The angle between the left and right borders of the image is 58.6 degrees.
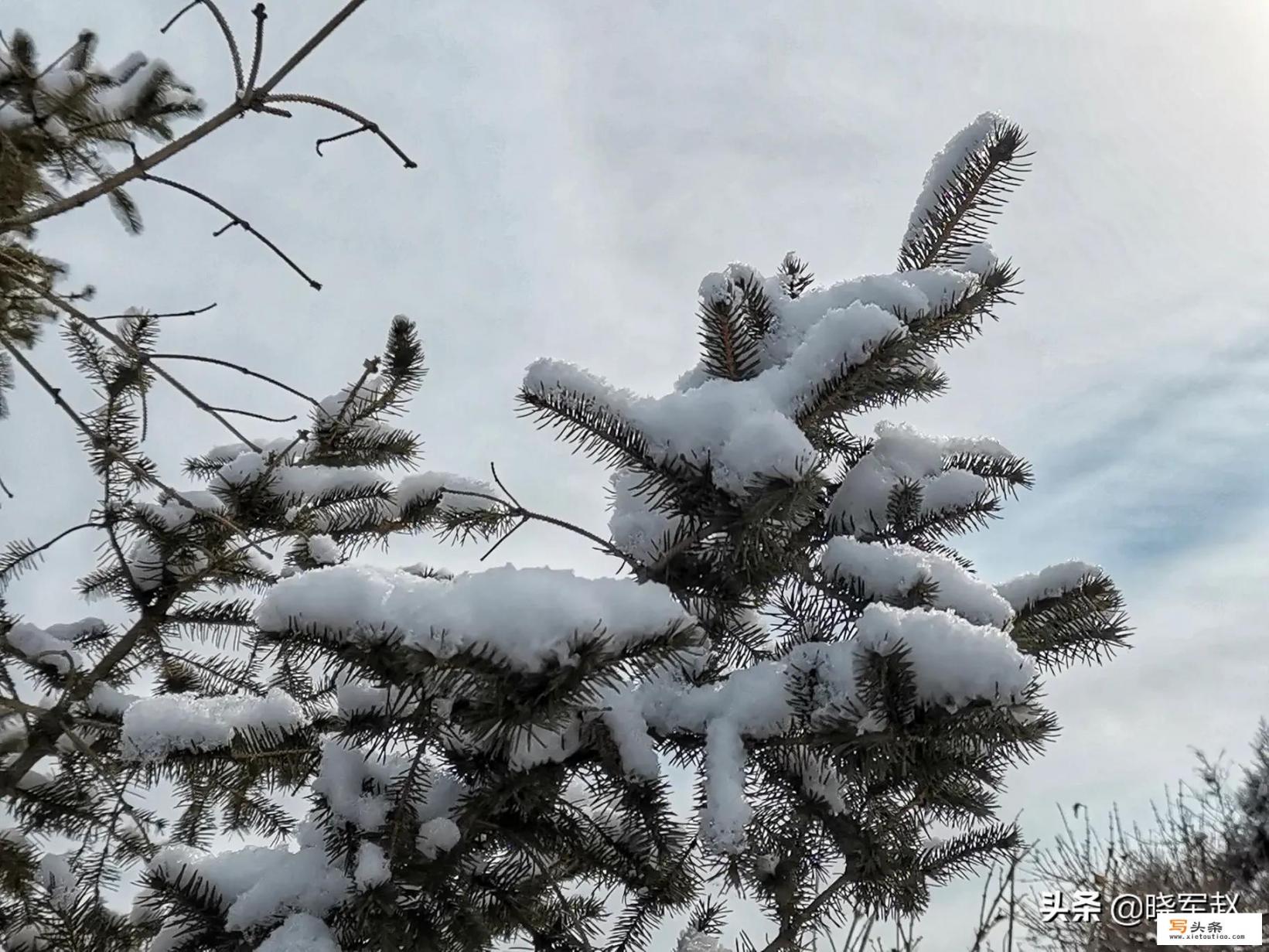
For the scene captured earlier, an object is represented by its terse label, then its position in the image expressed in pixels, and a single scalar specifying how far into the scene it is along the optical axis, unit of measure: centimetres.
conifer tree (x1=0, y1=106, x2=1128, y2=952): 47
